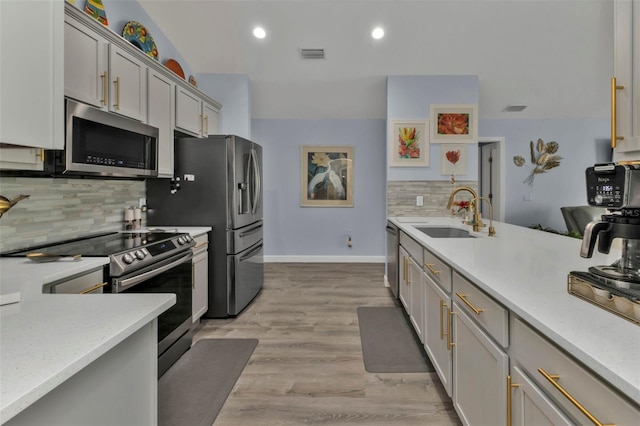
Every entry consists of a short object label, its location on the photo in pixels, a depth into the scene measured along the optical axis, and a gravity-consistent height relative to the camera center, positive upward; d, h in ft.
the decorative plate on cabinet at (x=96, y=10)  7.77 +4.89
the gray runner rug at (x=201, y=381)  5.77 -3.63
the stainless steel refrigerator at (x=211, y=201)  9.91 +0.23
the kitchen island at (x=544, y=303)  2.14 -0.89
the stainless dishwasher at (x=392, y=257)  11.28 -1.76
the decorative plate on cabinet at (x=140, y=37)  9.52 +5.32
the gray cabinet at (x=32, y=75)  2.55 +1.13
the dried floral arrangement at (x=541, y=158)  17.42 +2.86
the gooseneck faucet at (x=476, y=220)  8.61 -0.27
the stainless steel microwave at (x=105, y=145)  5.95 +1.36
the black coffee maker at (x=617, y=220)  2.80 -0.08
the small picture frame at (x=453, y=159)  13.44 +2.13
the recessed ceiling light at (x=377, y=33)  11.76 +6.51
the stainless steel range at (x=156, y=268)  5.66 -1.18
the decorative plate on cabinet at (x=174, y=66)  11.65 +5.25
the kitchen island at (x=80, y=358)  1.87 -0.96
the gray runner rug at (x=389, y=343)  7.31 -3.50
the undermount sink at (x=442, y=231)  9.35 -0.66
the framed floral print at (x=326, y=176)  17.85 +1.85
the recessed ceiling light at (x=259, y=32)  11.86 +6.56
